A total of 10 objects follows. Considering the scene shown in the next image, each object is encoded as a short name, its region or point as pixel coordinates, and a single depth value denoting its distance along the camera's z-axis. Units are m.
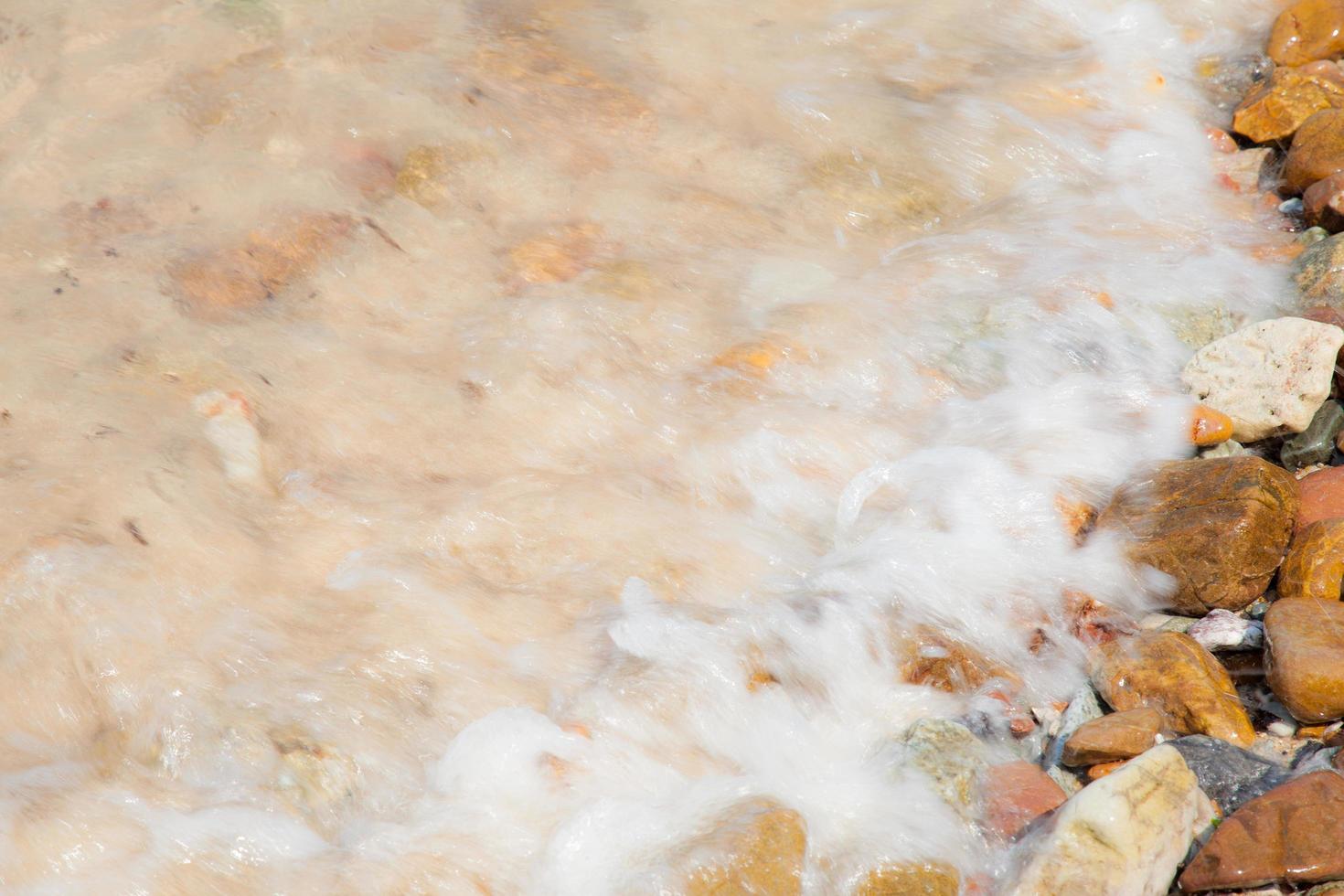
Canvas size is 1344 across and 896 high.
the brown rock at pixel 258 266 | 4.39
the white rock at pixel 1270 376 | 4.04
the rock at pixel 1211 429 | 4.10
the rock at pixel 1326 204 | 4.81
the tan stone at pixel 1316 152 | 5.00
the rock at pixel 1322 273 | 4.54
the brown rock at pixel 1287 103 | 5.38
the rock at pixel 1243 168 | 5.33
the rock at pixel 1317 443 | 4.04
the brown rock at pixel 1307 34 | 5.81
